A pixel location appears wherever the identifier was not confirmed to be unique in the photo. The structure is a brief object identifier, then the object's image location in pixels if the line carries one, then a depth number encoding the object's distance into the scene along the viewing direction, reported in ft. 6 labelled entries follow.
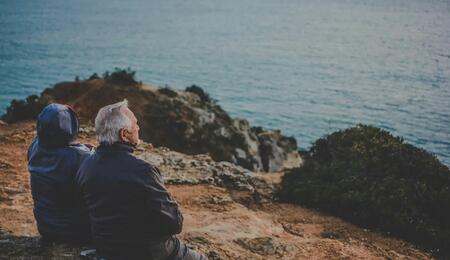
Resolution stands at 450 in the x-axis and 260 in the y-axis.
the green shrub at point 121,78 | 84.17
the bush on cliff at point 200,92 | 95.90
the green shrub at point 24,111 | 62.28
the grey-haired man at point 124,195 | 14.26
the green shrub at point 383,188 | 36.29
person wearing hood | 16.69
